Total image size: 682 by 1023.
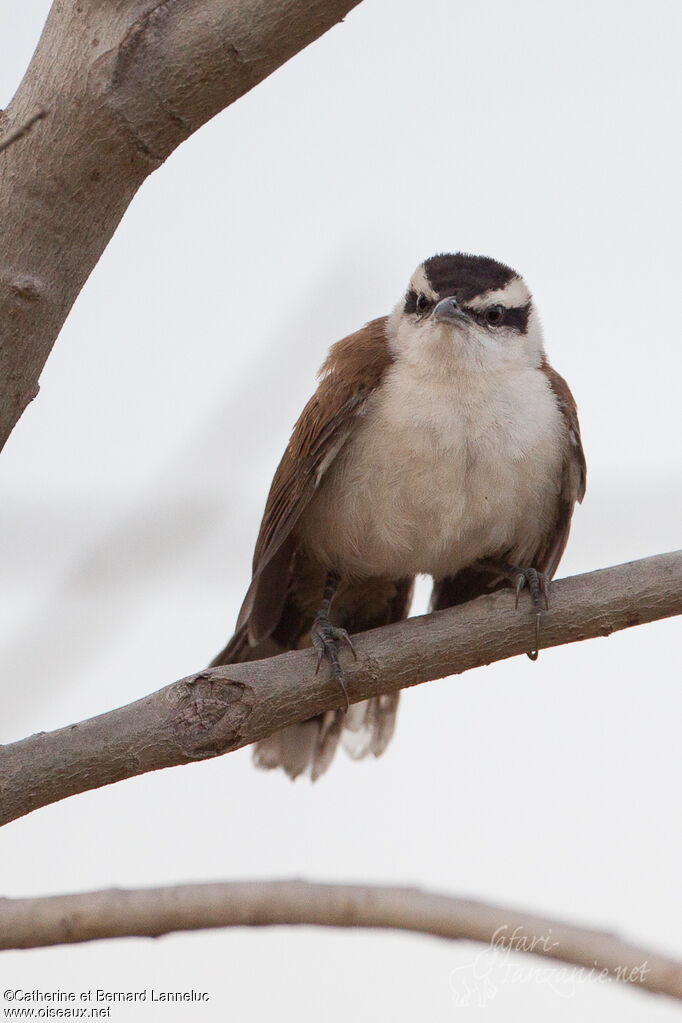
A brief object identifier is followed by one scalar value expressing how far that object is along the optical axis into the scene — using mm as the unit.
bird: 8187
